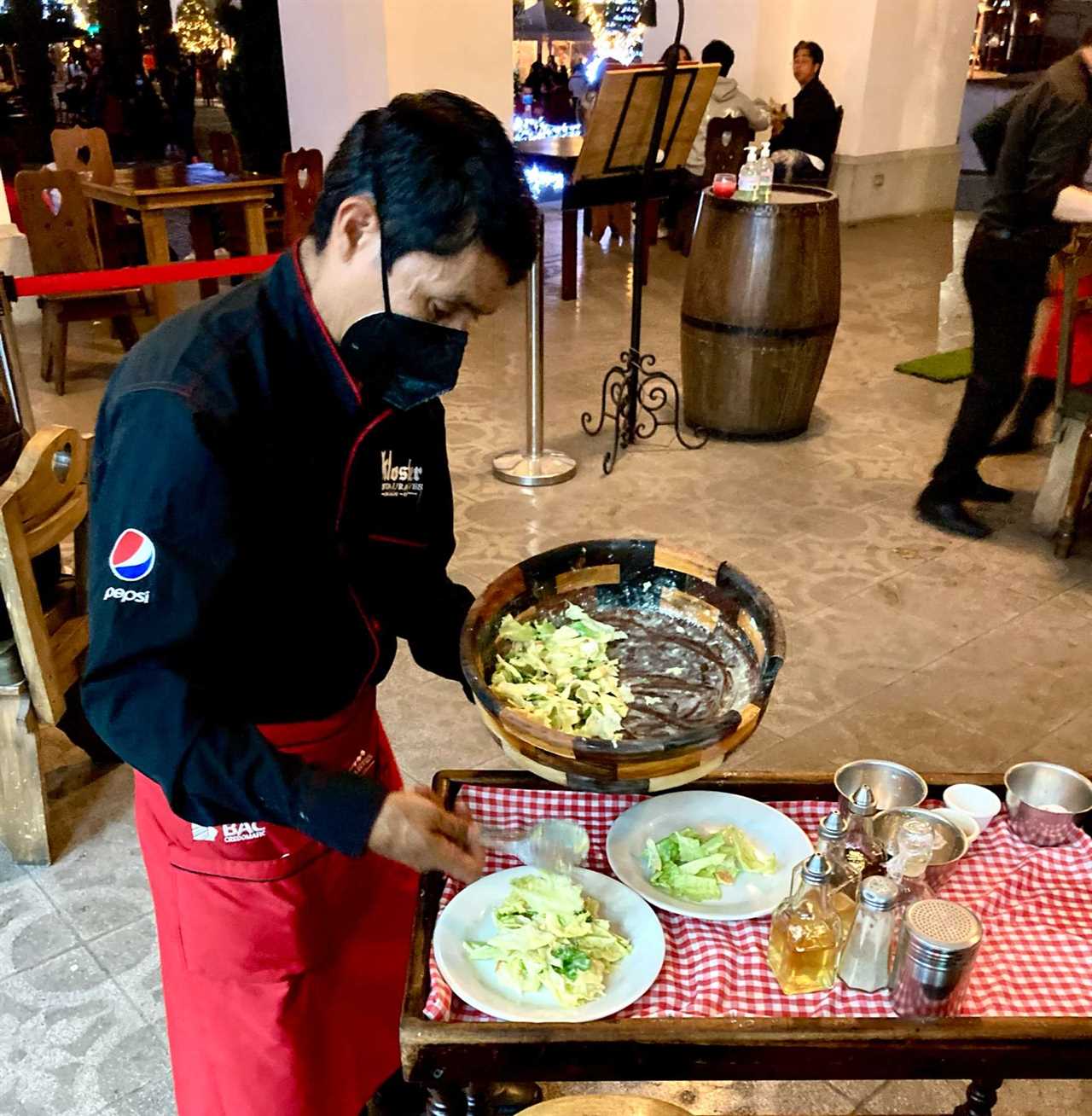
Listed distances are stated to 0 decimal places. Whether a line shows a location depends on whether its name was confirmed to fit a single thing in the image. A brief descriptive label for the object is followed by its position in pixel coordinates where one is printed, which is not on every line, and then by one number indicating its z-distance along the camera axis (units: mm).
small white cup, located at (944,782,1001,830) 1550
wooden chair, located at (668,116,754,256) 7523
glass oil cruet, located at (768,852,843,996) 1242
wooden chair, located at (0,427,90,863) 2320
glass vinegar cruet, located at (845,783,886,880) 1400
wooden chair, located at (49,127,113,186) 6734
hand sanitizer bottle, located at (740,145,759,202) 4555
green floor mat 5793
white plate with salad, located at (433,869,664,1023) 1229
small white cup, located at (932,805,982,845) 1511
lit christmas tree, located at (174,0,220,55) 11812
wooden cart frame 1180
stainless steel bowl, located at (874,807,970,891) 1414
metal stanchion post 4469
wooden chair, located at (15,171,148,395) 5340
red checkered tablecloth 1245
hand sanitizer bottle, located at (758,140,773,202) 4543
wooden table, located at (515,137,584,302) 6684
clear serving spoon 1425
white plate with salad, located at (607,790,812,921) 1399
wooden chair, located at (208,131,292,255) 6691
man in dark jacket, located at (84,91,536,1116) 1177
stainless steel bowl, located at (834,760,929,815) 1581
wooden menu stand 4301
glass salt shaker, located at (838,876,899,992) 1228
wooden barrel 4484
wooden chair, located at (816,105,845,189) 8388
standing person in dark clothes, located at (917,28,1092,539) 3520
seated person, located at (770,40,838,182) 8031
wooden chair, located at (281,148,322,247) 6508
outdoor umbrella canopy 14883
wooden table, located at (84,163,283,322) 6004
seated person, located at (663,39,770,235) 7945
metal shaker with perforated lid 1172
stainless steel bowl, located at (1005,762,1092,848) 1509
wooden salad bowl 1247
